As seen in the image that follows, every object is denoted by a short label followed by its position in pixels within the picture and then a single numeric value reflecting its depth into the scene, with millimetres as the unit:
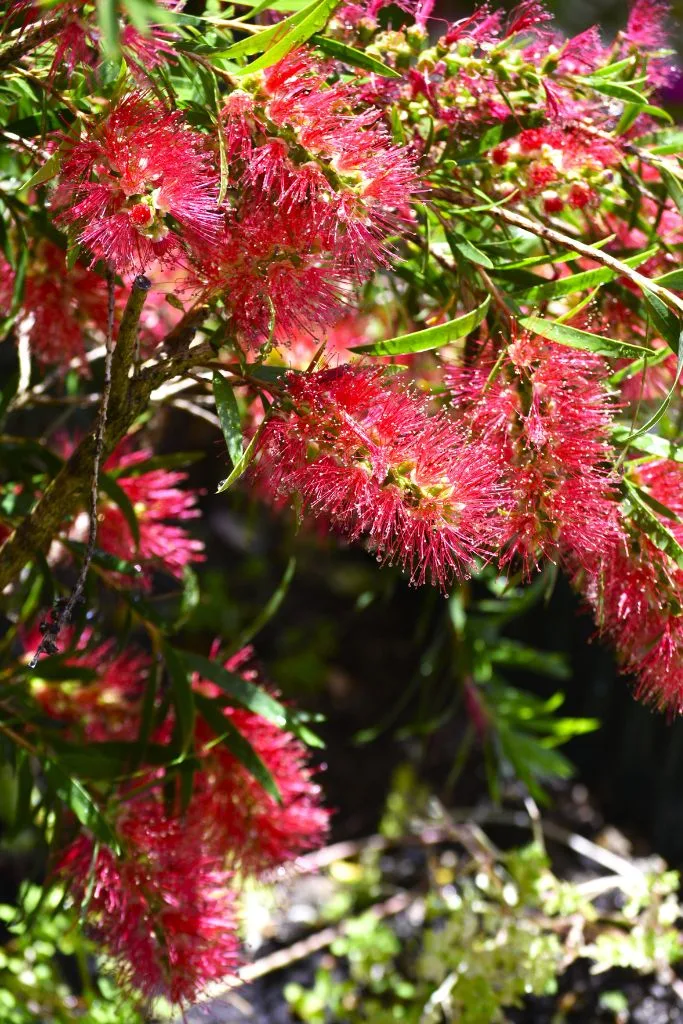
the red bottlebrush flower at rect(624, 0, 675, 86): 1539
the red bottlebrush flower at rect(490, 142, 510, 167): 1496
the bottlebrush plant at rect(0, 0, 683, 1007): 1413
